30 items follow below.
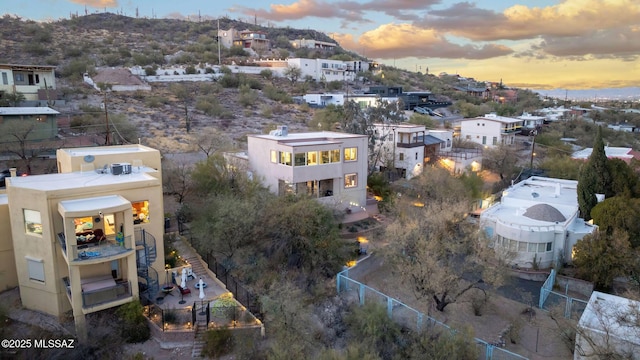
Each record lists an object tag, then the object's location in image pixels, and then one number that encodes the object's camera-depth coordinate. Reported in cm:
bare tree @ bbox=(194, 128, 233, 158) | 3900
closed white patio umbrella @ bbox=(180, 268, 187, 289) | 2025
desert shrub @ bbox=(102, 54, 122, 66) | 7300
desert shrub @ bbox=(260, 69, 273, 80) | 8285
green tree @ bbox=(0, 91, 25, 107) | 3959
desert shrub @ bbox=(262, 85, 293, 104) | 6806
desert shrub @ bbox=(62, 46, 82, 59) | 7262
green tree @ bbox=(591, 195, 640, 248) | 2508
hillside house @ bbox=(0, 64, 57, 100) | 4303
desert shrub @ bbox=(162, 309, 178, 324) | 1791
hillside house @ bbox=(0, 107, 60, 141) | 3325
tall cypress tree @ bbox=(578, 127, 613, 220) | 2916
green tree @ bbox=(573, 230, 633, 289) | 2252
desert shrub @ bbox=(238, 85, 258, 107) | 6278
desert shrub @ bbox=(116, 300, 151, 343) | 1738
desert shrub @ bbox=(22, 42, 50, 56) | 6975
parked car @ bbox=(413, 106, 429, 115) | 7712
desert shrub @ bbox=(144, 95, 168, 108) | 5522
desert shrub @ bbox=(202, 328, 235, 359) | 1695
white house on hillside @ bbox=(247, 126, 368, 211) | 2955
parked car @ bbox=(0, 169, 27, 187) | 2791
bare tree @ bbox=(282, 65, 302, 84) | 8494
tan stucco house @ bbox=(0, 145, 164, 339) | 1739
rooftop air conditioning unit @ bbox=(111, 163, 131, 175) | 2141
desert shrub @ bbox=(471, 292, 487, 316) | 2112
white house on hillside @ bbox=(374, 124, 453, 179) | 4309
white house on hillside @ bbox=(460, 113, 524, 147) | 5494
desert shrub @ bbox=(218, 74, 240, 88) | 7144
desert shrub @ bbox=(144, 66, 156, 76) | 6900
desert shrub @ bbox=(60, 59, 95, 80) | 6278
